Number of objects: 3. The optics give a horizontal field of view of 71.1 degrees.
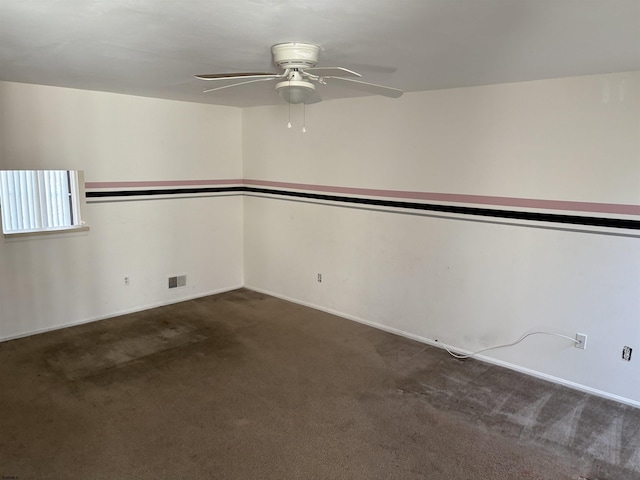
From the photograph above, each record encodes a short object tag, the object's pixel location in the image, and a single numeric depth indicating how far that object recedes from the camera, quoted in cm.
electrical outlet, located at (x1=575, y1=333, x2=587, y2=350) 333
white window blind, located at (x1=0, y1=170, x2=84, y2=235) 405
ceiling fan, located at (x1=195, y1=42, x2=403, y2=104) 237
